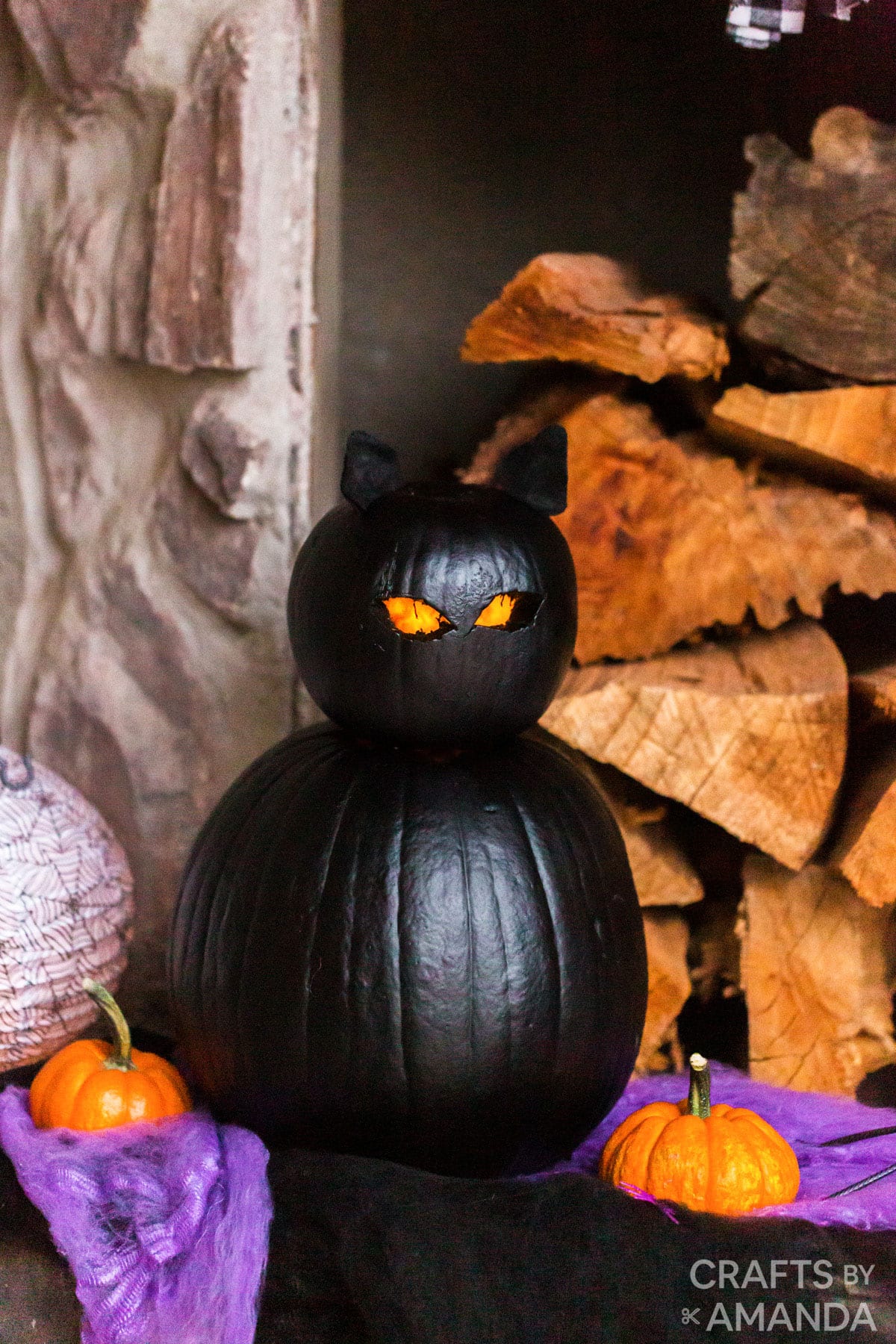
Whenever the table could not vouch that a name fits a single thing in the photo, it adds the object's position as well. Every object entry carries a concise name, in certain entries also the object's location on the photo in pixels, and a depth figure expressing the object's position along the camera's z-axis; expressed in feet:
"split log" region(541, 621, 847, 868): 5.38
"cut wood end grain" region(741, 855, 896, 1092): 5.50
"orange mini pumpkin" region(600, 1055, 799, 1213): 4.89
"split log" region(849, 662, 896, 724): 5.35
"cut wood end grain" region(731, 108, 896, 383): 5.36
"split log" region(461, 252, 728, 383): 5.49
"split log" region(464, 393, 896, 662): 5.48
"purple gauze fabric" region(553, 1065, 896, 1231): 4.88
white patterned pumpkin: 5.30
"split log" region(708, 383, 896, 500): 5.40
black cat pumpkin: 4.95
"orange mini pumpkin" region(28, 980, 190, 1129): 5.07
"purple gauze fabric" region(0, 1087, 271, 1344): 4.77
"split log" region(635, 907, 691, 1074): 5.59
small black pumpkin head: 5.01
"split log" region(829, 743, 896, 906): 5.29
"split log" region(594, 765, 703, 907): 5.61
